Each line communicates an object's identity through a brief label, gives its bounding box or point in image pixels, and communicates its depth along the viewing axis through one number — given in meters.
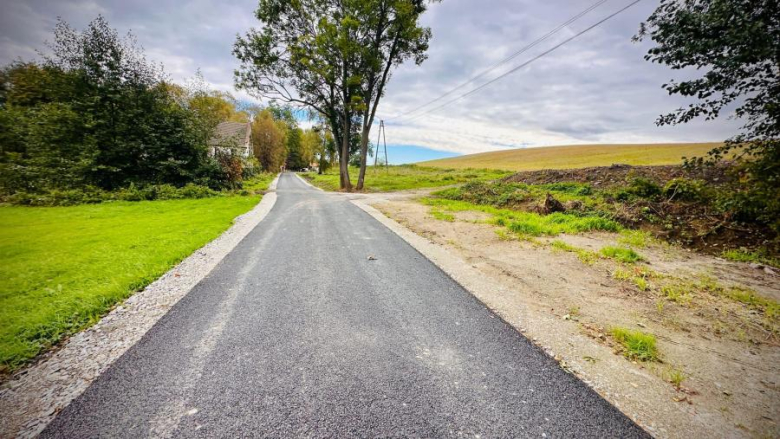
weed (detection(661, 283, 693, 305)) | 4.05
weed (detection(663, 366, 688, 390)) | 2.44
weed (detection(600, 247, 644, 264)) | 5.66
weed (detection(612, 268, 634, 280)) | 4.80
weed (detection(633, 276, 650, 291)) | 4.40
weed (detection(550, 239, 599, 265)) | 5.70
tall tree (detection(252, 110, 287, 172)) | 45.44
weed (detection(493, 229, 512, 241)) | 7.40
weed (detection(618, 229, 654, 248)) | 6.79
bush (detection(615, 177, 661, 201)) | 9.47
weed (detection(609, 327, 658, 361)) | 2.79
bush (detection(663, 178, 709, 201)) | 8.16
